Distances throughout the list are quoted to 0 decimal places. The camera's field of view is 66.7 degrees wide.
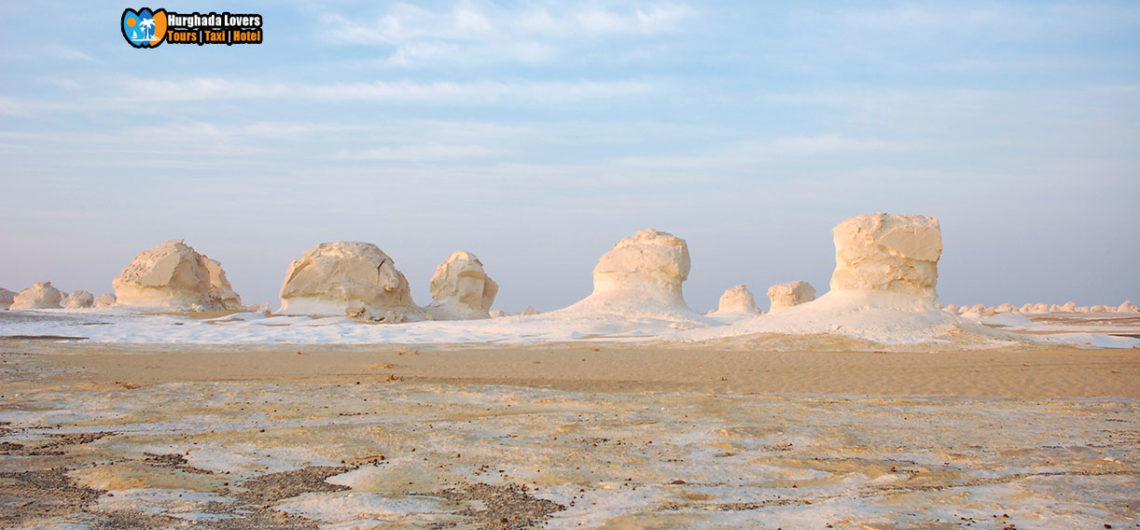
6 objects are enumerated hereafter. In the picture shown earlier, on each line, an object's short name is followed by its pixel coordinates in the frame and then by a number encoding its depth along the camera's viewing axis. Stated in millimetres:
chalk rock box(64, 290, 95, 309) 38656
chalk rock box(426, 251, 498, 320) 32469
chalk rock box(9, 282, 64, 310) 35844
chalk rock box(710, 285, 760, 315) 39750
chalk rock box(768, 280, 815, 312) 36812
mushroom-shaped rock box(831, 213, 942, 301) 20781
